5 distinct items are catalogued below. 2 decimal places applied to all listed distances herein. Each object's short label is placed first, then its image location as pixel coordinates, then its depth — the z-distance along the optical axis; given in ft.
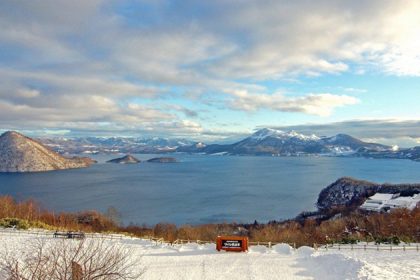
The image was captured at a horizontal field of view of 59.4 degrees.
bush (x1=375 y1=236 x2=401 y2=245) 79.42
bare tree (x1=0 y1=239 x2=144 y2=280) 35.60
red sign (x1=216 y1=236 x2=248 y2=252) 74.18
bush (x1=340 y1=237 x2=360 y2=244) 82.33
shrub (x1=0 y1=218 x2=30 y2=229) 93.31
